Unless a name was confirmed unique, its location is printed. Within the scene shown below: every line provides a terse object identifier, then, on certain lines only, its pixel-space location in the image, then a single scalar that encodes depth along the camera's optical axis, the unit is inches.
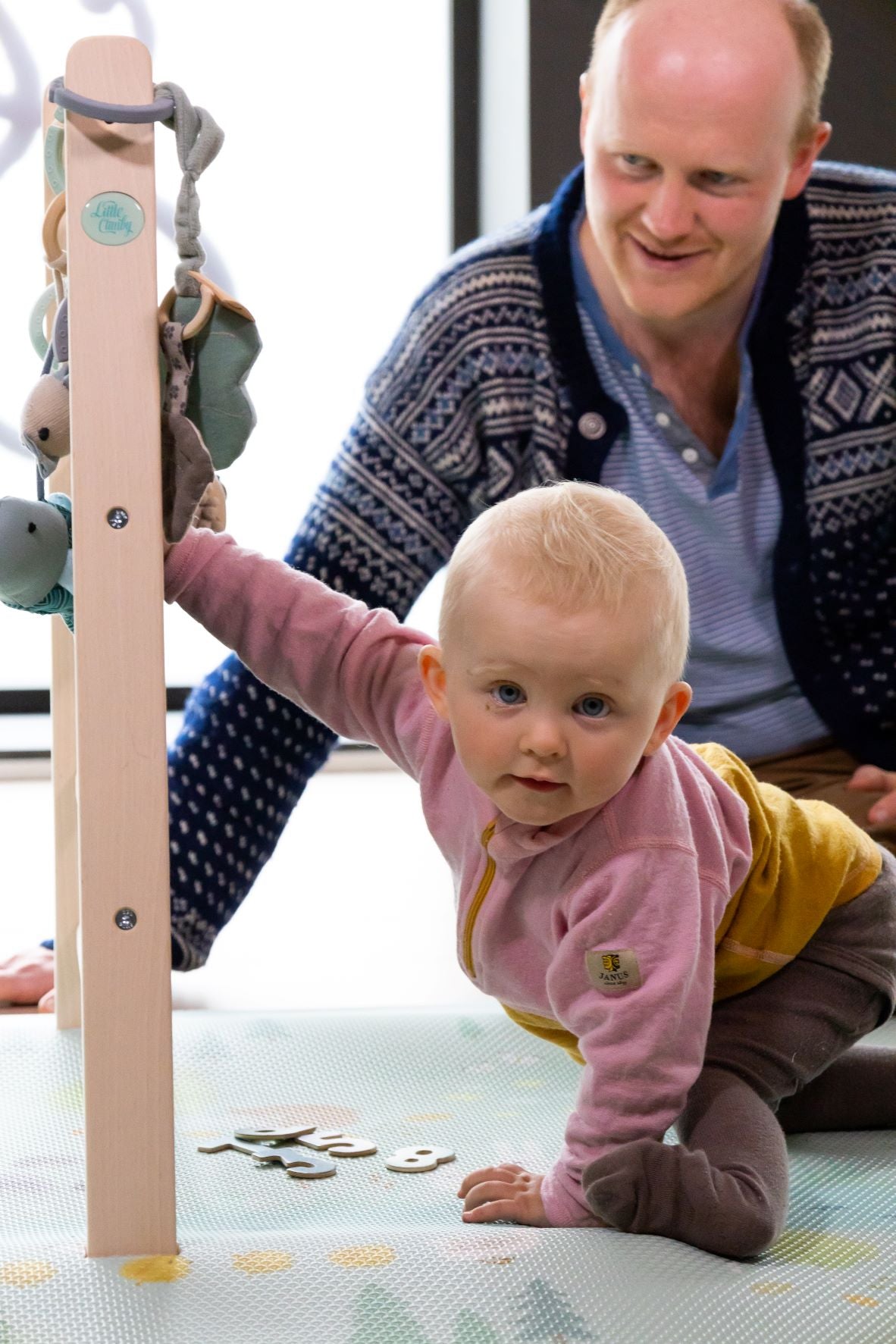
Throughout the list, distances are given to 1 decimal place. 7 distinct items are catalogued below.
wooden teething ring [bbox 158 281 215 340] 91.7
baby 92.7
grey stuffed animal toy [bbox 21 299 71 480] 92.9
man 114.8
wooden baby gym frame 90.7
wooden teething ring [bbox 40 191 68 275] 95.6
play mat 90.1
